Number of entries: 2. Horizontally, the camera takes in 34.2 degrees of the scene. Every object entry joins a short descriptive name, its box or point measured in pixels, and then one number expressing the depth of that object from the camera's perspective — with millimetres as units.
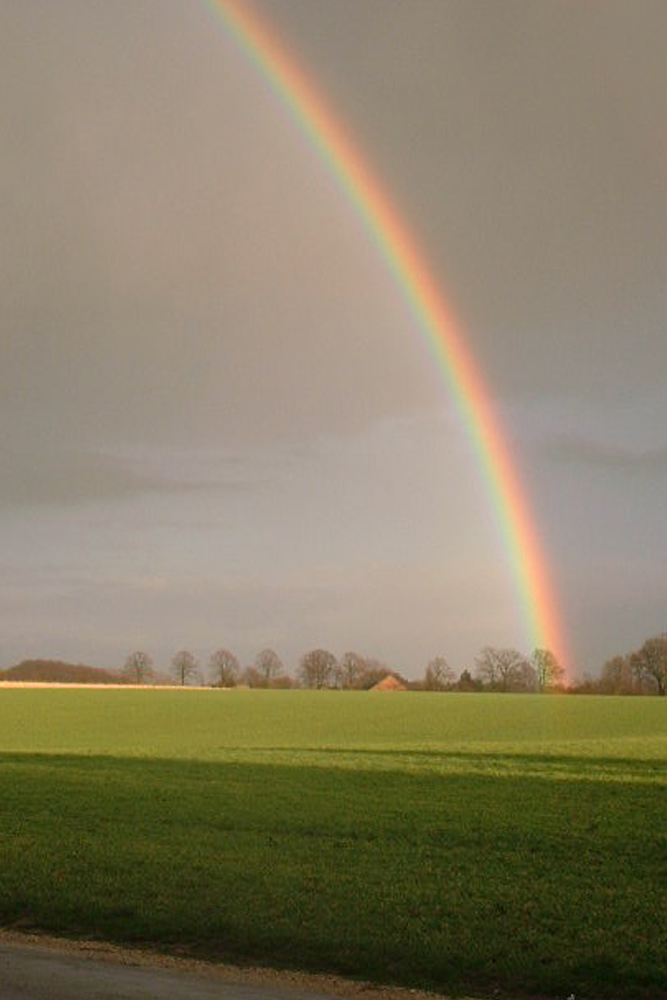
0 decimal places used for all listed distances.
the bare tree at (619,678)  191125
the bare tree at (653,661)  187000
